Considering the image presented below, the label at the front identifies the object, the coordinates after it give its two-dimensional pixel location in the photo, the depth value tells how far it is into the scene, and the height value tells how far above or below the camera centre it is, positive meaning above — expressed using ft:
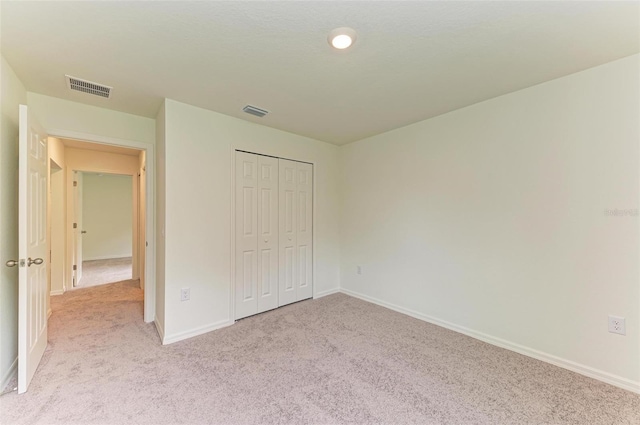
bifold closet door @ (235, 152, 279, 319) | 10.21 -0.90
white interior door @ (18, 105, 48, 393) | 5.90 -0.89
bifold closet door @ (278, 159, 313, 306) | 11.69 -0.89
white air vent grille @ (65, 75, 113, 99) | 7.12 +3.61
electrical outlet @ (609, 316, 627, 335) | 6.20 -2.71
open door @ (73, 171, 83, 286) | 15.00 -0.93
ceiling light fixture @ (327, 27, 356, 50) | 5.14 +3.58
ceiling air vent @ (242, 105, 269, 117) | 8.95 +3.60
